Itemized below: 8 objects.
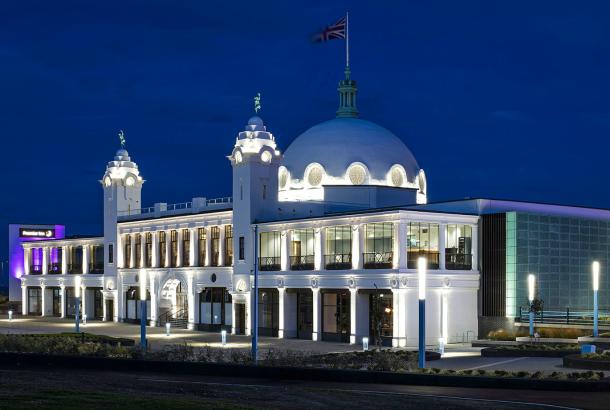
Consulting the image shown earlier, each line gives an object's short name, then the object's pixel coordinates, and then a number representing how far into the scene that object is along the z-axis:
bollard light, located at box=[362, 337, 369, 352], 55.88
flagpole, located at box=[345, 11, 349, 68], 81.38
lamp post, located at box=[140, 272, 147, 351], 52.78
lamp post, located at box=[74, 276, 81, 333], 67.69
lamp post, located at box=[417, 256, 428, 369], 36.88
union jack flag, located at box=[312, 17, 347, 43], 79.38
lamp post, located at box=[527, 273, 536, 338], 56.97
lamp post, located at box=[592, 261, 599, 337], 50.34
